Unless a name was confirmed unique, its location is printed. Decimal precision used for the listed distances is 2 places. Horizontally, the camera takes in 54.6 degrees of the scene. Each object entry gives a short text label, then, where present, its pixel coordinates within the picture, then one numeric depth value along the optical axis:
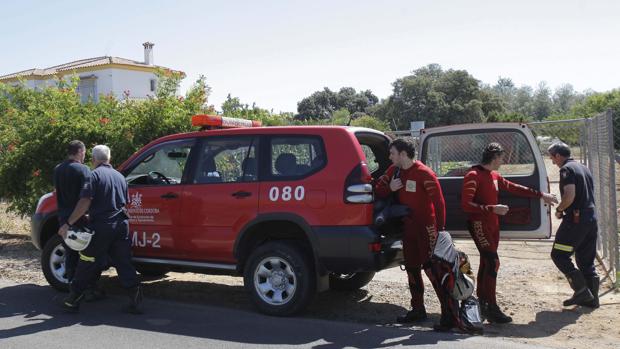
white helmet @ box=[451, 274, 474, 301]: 5.67
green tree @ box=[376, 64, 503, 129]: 56.97
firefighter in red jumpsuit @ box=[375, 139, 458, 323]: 5.76
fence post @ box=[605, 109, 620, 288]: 6.97
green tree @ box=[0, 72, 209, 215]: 10.48
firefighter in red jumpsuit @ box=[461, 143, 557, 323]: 5.93
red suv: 5.85
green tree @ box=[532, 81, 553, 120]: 95.94
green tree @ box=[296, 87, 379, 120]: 69.41
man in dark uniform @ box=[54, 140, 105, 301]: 6.59
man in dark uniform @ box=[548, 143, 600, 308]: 6.34
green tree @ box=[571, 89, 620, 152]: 43.84
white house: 52.56
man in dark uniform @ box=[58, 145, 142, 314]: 6.38
